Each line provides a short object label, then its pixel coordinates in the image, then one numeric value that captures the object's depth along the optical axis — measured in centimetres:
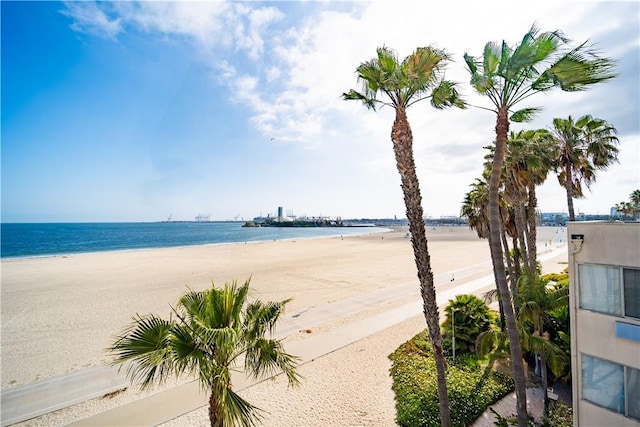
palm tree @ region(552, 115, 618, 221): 1280
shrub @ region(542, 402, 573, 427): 859
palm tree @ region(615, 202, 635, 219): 3411
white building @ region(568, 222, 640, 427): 639
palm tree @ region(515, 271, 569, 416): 920
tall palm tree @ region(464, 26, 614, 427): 654
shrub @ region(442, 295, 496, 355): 1303
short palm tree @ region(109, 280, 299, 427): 514
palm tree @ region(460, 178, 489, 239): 1537
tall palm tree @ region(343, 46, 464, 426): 730
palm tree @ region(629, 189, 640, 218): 3140
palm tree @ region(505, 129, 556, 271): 1229
